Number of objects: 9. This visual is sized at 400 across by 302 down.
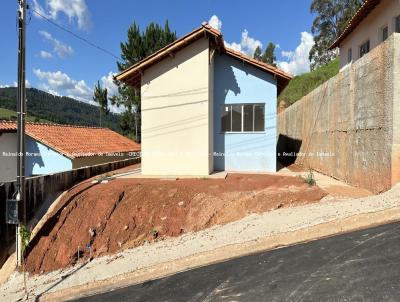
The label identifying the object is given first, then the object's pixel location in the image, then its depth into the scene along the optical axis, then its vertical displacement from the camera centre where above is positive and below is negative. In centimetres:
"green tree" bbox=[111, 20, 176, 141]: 3178 +1040
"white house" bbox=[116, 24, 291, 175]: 1305 +176
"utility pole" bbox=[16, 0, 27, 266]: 876 +117
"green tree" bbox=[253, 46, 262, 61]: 6087 +1790
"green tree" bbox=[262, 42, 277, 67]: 5941 +1735
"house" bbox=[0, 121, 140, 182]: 1753 -9
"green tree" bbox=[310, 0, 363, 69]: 3706 +1571
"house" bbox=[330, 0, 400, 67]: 1343 +588
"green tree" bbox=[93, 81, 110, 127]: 3584 +559
